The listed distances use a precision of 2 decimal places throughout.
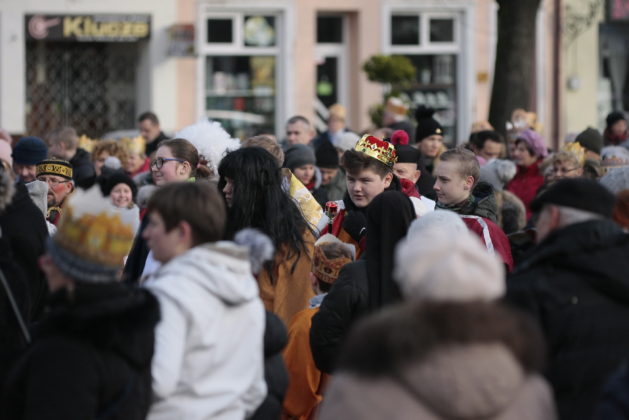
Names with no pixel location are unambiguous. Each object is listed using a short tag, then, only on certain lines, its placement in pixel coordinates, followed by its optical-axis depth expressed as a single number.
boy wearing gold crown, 13.41
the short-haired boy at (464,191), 13.67
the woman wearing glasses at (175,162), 14.45
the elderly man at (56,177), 16.98
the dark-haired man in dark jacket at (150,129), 29.37
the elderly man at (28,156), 17.84
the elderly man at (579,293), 8.15
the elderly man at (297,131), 25.03
